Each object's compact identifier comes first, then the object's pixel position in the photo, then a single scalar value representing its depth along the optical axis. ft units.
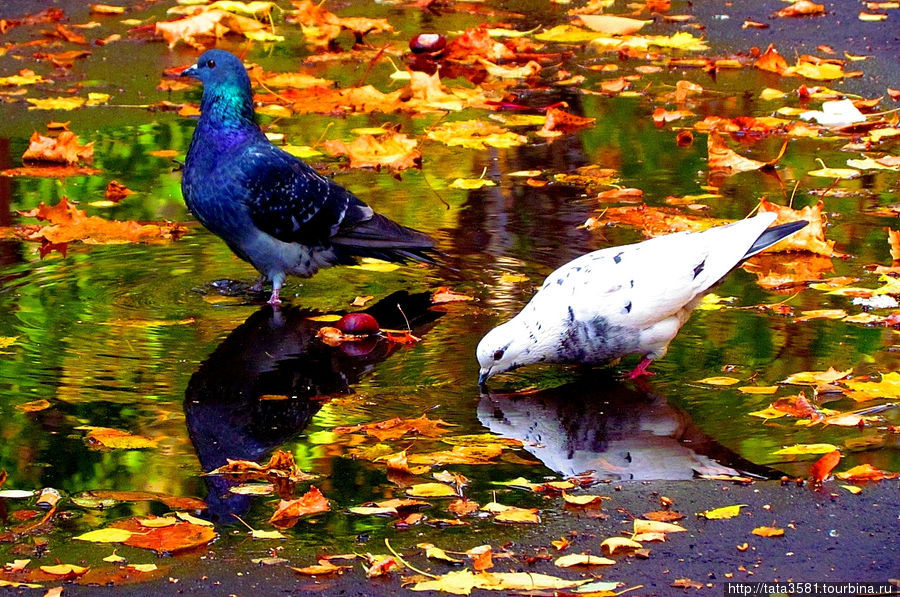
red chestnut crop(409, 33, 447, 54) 62.18
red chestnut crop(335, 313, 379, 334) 34.50
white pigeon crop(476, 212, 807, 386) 30.60
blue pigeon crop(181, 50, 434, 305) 37.14
